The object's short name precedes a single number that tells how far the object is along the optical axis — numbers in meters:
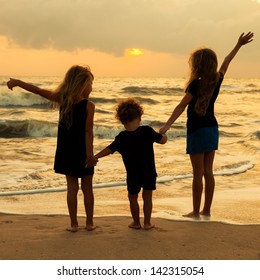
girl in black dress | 4.33
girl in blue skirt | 4.83
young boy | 4.34
